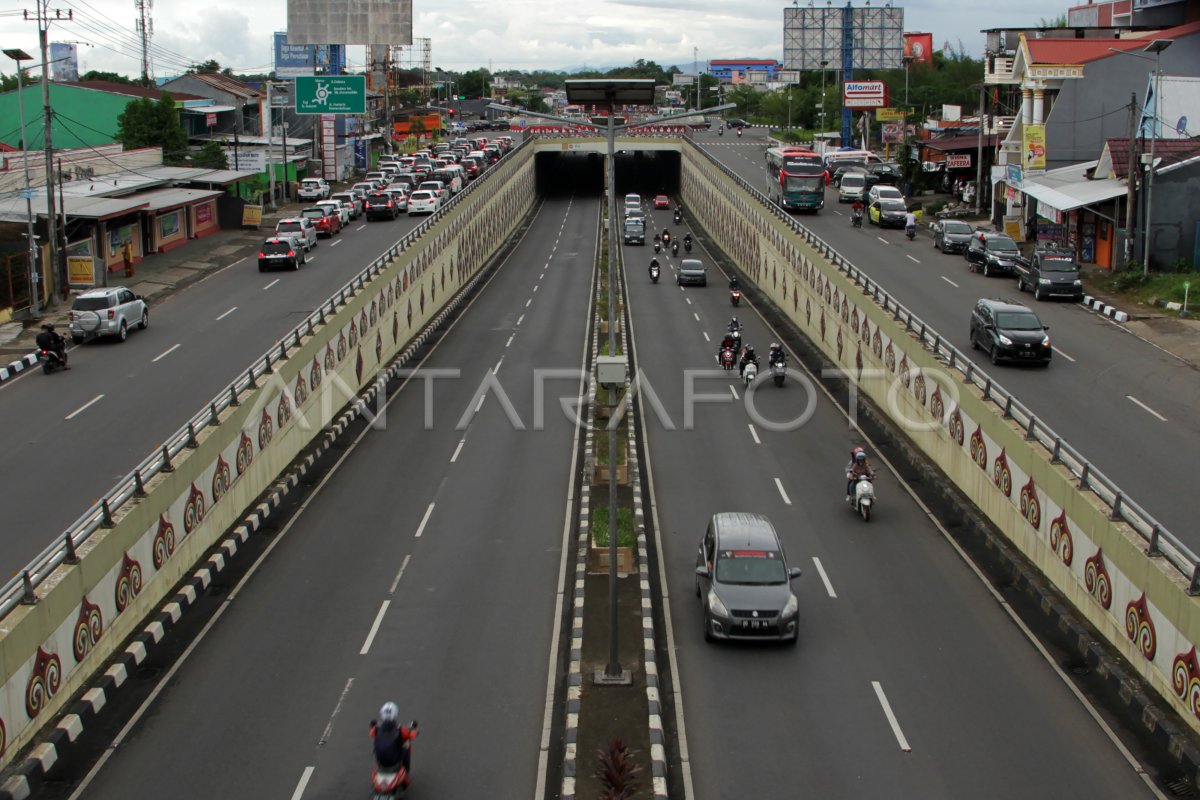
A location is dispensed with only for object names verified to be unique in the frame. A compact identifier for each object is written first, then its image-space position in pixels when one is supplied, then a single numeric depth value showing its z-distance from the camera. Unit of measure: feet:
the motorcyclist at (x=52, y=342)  129.80
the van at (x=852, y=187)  284.20
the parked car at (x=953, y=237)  206.90
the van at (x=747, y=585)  70.38
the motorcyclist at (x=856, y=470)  93.91
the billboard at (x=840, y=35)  391.24
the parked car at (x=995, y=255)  181.68
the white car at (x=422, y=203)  272.51
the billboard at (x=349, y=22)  331.16
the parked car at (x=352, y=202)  266.28
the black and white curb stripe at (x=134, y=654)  54.90
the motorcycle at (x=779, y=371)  136.98
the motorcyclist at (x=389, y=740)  51.16
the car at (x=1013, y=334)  126.93
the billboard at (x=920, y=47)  614.34
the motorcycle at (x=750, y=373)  137.28
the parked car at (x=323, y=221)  234.99
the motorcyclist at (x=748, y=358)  139.74
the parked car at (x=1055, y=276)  161.58
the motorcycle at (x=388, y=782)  51.31
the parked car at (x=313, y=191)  285.64
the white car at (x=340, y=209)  246.68
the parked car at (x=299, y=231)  206.63
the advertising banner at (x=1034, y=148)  210.71
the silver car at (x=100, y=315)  142.72
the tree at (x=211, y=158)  277.85
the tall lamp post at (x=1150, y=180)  166.20
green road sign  272.51
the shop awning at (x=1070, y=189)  180.04
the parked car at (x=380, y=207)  264.31
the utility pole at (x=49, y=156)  153.17
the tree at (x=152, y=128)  278.87
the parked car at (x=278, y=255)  196.03
